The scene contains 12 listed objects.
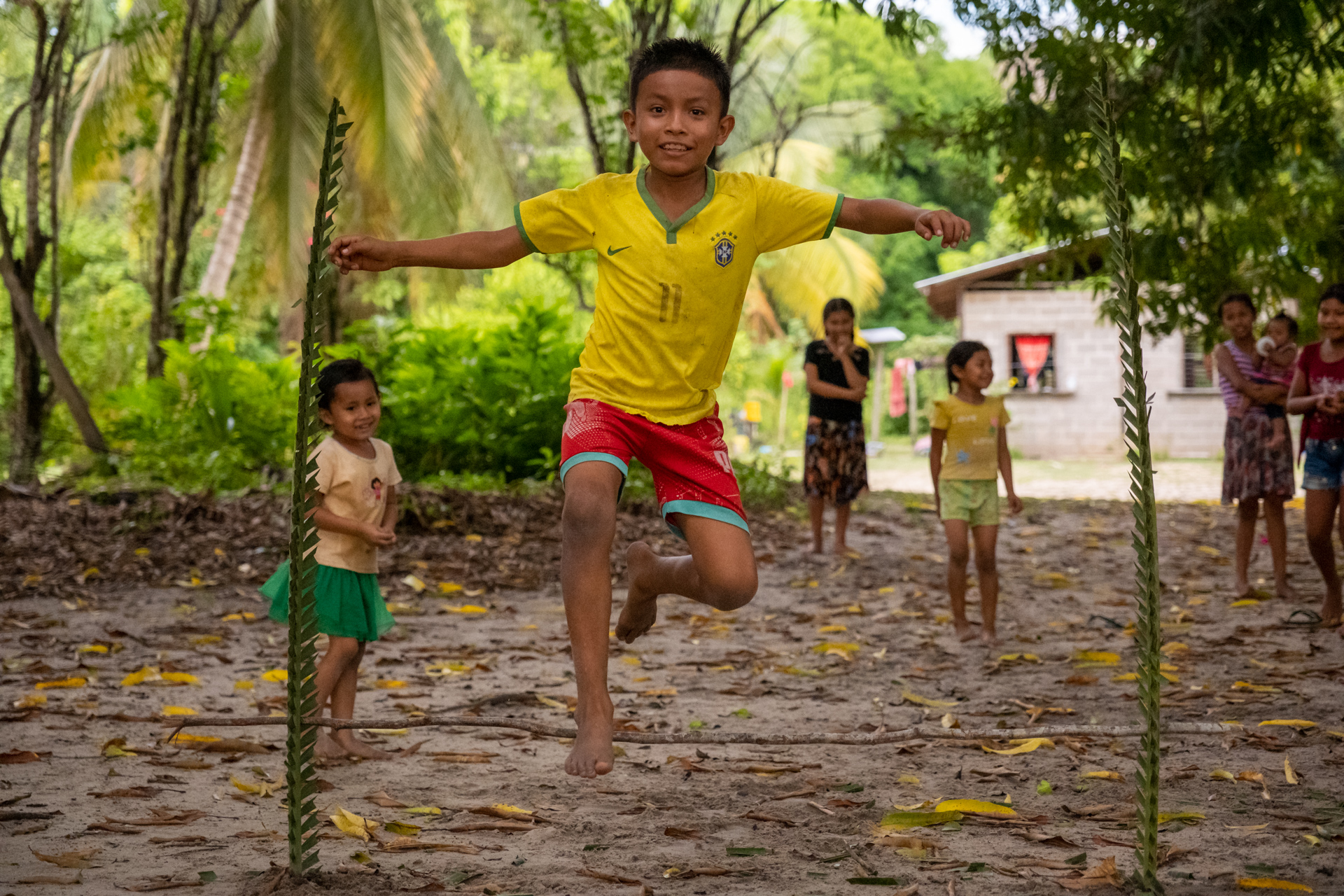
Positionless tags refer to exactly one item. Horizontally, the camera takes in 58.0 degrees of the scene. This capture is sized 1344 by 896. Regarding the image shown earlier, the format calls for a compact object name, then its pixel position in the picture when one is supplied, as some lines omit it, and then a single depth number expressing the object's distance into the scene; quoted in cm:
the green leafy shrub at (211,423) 934
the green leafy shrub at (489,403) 962
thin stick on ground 249
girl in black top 789
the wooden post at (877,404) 2636
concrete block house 2164
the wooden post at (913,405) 2689
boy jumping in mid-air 299
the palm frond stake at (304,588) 257
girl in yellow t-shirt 569
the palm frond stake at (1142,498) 247
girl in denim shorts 551
